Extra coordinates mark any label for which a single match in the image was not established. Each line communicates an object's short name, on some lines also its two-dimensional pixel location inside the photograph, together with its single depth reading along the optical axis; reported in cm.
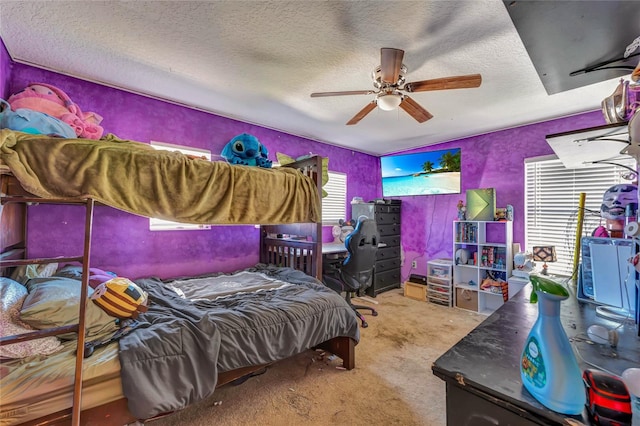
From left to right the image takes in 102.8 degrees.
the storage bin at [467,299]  354
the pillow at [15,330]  116
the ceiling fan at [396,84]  171
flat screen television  401
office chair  301
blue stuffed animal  223
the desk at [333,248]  345
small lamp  275
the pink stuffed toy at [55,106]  170
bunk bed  121
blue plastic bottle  60
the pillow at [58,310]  124
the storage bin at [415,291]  393
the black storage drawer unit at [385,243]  415
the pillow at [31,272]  167
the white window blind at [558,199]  286
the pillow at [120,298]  149
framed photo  343
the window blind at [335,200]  431
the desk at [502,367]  66
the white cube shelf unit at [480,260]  336
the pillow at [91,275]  180
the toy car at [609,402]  55
